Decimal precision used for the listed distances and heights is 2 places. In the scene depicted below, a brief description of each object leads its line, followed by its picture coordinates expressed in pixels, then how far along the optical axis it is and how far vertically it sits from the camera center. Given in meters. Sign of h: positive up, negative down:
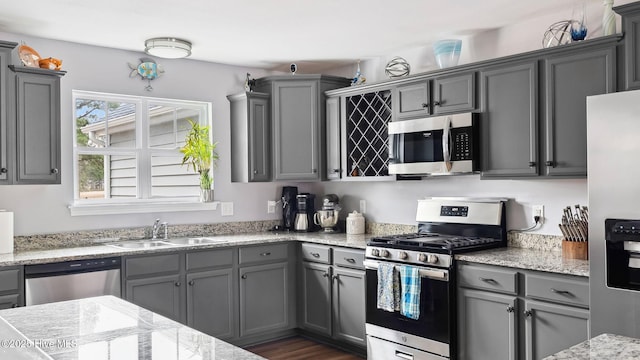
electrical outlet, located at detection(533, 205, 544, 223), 3.68 -0.23
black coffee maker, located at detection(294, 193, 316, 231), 5.09 -0.31
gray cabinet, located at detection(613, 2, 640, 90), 2.82 +0.69
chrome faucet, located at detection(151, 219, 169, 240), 4.57 -0.40
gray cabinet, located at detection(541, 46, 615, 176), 3.08 +0.45
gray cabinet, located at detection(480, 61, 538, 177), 3.40 +0.36
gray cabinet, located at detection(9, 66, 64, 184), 3.70 +0.40
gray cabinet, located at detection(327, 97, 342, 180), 4.73 +0.35
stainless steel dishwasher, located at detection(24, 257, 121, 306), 3.44 -0.63
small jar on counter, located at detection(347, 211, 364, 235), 4.82 -0.40
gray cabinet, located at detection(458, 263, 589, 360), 2.89 -0.76
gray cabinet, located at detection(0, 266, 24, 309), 3.32 -0.63
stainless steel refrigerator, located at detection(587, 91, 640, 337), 2.52 -0.06
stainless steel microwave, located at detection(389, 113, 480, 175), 3.69 +0.23
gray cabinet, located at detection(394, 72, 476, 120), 3.76 +0.58
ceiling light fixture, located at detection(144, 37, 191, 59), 4.09 +1.01
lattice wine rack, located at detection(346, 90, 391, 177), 4.42 +0.37
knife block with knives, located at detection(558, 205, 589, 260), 3.26 -0.36
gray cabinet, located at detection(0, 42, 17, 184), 3.61 +0.46
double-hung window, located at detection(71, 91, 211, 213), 4.39 +0.27
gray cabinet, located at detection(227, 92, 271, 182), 4.86 +0.38
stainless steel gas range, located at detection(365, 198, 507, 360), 3.45 -0.58
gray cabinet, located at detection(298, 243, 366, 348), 4.16 -0.90
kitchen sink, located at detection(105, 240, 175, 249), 4.14 -0.49
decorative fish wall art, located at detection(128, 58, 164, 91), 4.55 +0.93
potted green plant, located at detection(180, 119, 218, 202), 4.80 +0.23
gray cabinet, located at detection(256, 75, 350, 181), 4.82 +0.47
